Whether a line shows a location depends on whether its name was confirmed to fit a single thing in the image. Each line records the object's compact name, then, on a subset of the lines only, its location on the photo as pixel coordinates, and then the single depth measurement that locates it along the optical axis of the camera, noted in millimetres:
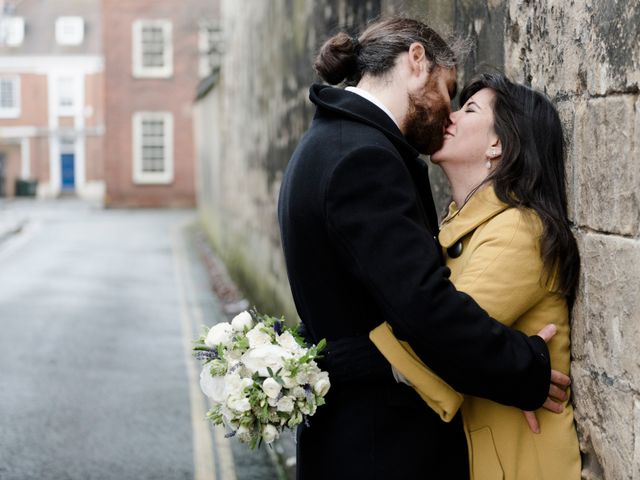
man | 2312
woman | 2469
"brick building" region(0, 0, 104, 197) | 52531
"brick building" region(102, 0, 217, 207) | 37219
